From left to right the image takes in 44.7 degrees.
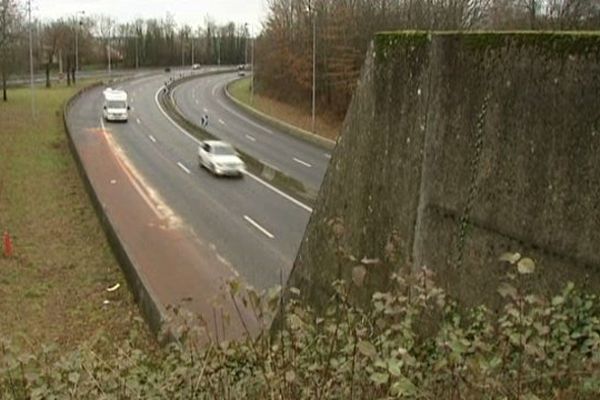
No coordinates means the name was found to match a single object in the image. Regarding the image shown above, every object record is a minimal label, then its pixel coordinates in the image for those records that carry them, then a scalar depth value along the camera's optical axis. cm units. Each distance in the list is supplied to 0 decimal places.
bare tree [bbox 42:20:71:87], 8756
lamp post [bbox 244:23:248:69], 13675
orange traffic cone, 1989
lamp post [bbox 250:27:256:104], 6769
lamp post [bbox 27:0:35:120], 4938
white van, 4850
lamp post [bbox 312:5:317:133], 4892
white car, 3181
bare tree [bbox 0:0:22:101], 5075
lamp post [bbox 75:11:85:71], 8998
